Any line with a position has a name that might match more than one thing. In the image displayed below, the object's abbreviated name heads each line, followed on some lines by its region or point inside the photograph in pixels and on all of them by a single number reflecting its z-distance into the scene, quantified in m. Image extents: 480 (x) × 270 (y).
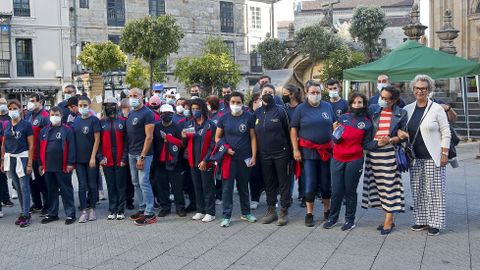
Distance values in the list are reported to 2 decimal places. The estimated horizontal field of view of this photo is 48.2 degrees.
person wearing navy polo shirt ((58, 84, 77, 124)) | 8.40
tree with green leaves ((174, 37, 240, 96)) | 27.66
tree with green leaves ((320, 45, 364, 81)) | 18.59
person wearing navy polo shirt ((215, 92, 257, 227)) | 7.05
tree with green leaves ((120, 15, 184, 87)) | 24.20
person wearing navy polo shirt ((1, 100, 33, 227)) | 7.66
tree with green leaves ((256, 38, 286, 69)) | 22.73
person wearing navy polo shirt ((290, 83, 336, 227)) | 6.78
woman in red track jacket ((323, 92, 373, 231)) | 6.35
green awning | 12.23
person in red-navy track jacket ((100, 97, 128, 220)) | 7.54
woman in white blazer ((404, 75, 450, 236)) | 6.10
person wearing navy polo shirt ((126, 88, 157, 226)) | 7.32
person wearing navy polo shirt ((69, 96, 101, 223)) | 7.55
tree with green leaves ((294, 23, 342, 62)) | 18.89
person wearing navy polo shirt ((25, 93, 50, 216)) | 8.12
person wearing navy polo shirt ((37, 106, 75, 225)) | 7.49
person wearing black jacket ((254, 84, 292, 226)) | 6.95
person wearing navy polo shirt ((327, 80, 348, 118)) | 7.58
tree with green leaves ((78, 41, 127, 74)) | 26.42
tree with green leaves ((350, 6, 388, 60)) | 22.83
